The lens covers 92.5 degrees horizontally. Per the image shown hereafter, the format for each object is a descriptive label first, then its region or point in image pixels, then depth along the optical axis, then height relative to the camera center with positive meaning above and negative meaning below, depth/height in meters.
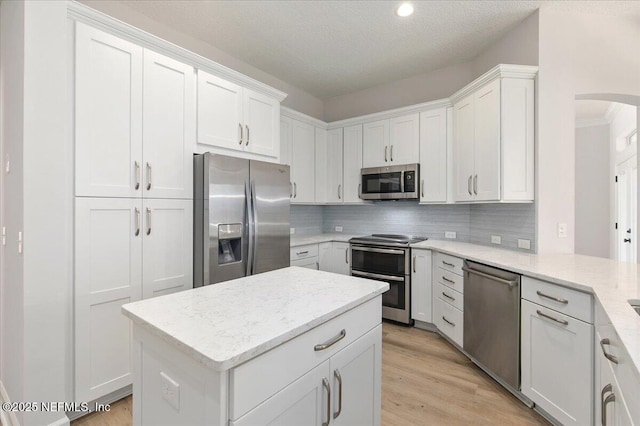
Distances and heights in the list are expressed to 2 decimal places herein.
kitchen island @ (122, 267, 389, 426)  0.84 -0.46
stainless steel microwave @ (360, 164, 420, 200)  3.62 +0.39
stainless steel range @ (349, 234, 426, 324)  3.37 -0.60
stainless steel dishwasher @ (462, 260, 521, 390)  2.07 -0.79
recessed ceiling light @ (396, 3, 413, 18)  2.56 +1.75
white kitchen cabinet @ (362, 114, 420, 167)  3.65 +0.91
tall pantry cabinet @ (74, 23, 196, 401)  1.90 +0.14
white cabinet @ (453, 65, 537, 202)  2.62 +0.72
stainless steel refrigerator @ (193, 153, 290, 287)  2.37 -0.04
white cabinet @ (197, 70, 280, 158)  2.55 +0.88
